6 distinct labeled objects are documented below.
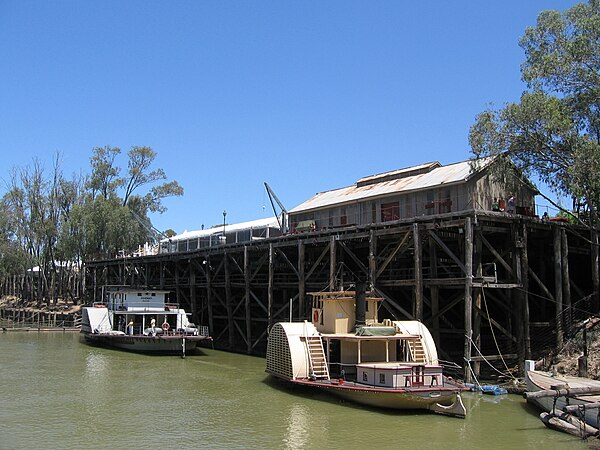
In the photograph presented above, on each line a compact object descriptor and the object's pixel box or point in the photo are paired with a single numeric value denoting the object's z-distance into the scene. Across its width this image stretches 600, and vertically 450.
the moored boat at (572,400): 19.92
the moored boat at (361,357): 22.62
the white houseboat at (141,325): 42.45
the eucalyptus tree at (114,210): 72.56
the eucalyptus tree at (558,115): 30.47
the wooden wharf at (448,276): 30.23
